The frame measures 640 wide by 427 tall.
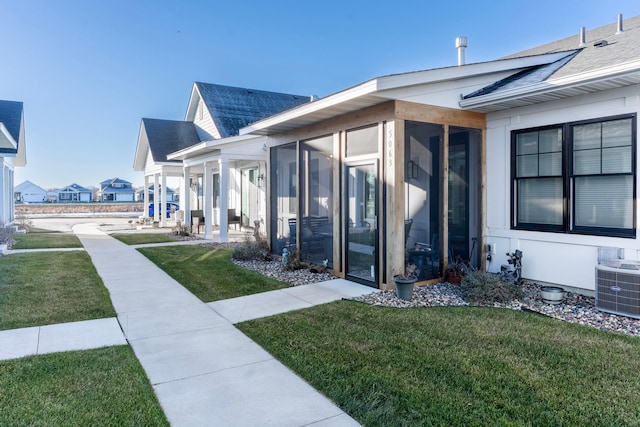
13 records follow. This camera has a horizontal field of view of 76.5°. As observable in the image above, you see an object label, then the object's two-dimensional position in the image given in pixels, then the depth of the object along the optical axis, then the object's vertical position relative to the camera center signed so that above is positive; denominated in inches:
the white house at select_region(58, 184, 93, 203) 2815.0 +119.1
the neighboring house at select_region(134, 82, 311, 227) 665.0 +146.0
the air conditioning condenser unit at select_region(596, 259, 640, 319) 200.5 -39.5
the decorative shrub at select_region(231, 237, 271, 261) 380.2 -39.6
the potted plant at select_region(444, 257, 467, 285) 274.2 -42.4
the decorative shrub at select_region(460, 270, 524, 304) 235.0 -47.3
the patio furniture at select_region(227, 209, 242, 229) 666.8 -12.7
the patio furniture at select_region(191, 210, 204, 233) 624.8 -12.1
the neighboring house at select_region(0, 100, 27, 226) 549.9 +87.4
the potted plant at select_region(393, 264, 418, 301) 237.5 -44.8
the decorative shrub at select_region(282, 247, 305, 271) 331.0 -43.3
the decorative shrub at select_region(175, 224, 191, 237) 590.9 -29.7
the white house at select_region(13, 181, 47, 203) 2990.2 +136.3
